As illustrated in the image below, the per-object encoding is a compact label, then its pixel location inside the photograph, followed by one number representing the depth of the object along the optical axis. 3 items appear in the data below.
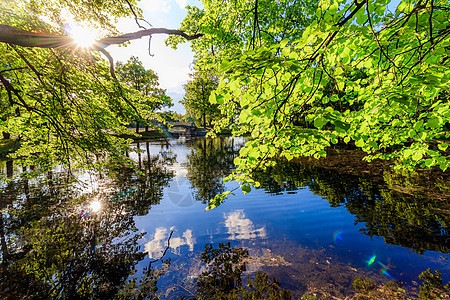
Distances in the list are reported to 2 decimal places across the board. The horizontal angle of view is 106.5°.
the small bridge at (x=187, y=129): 68.69
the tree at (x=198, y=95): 53.56
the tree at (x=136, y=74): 45.28
